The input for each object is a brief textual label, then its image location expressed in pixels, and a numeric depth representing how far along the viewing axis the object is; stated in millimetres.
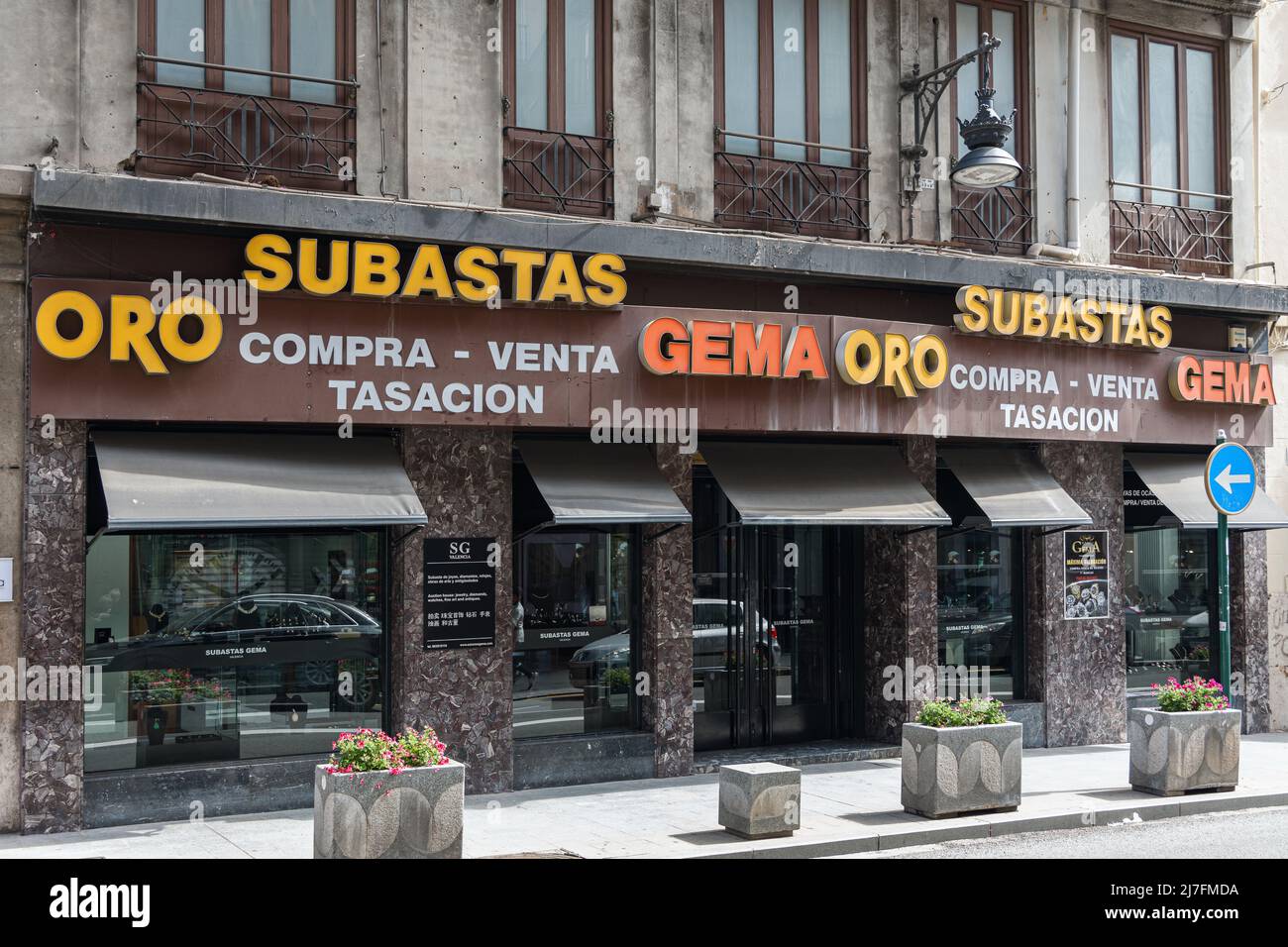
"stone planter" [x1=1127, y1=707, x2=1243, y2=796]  12508
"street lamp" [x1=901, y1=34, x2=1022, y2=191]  13633
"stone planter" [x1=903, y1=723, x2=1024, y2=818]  11266
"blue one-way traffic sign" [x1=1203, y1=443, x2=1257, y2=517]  13055
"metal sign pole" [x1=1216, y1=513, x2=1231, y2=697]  13055
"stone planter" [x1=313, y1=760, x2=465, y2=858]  9031
